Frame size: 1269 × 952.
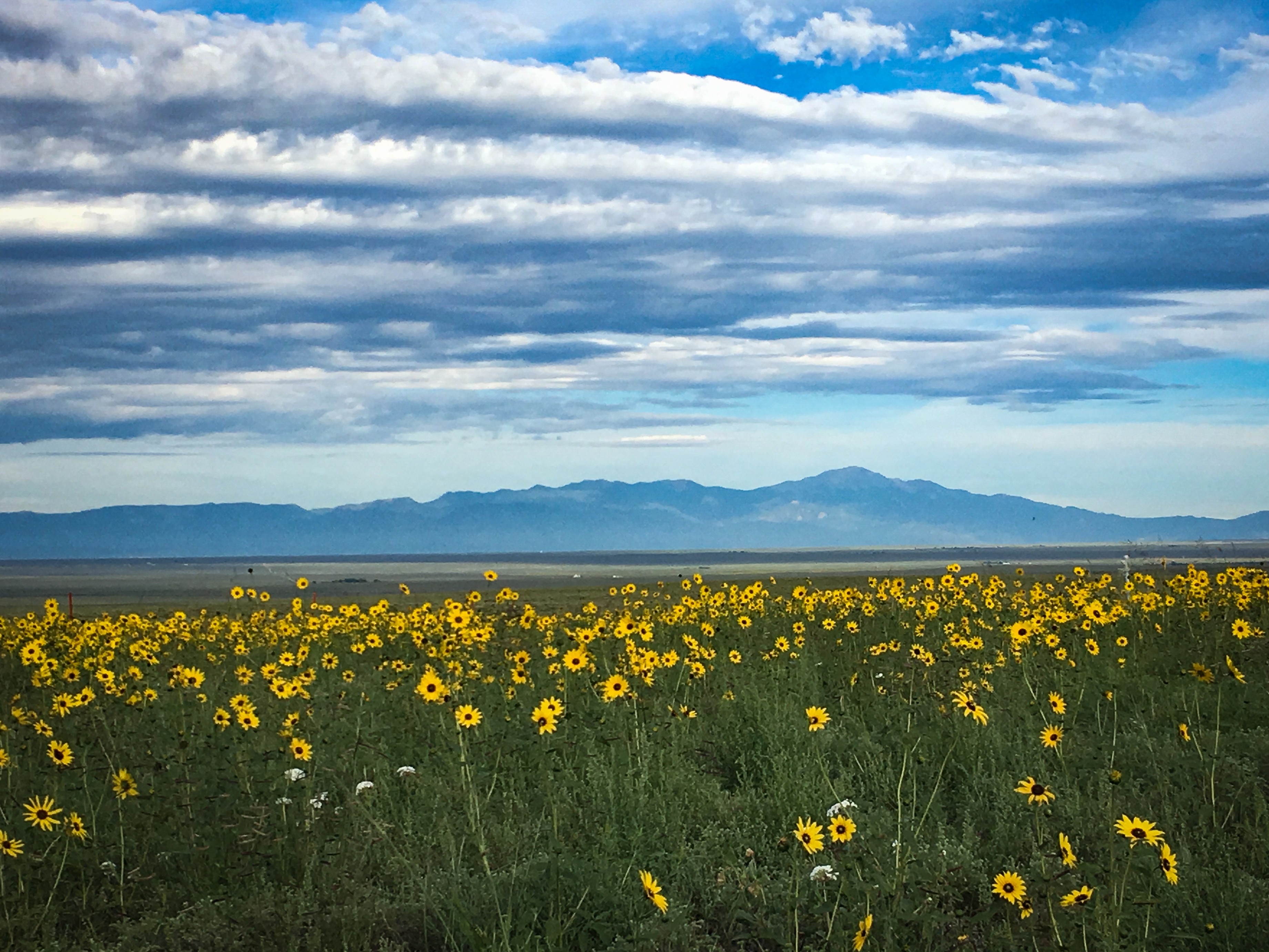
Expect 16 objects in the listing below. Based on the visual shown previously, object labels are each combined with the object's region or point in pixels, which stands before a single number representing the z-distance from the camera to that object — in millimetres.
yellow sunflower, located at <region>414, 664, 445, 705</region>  6387
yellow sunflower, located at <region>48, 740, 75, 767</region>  6633
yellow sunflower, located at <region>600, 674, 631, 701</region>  7547
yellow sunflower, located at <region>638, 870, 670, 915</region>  4043
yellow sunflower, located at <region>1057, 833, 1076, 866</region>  4238
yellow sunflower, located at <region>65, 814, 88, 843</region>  5906
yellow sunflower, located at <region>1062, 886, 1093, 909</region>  4441
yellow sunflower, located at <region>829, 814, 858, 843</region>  4586
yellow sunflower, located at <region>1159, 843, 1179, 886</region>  4445
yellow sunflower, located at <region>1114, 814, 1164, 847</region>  4633
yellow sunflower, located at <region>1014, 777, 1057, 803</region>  4484
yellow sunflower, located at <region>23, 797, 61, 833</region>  6004
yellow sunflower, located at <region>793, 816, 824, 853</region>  4402
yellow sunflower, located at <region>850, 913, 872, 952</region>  4220
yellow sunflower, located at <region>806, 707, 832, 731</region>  5508
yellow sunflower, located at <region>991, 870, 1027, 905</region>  4488
